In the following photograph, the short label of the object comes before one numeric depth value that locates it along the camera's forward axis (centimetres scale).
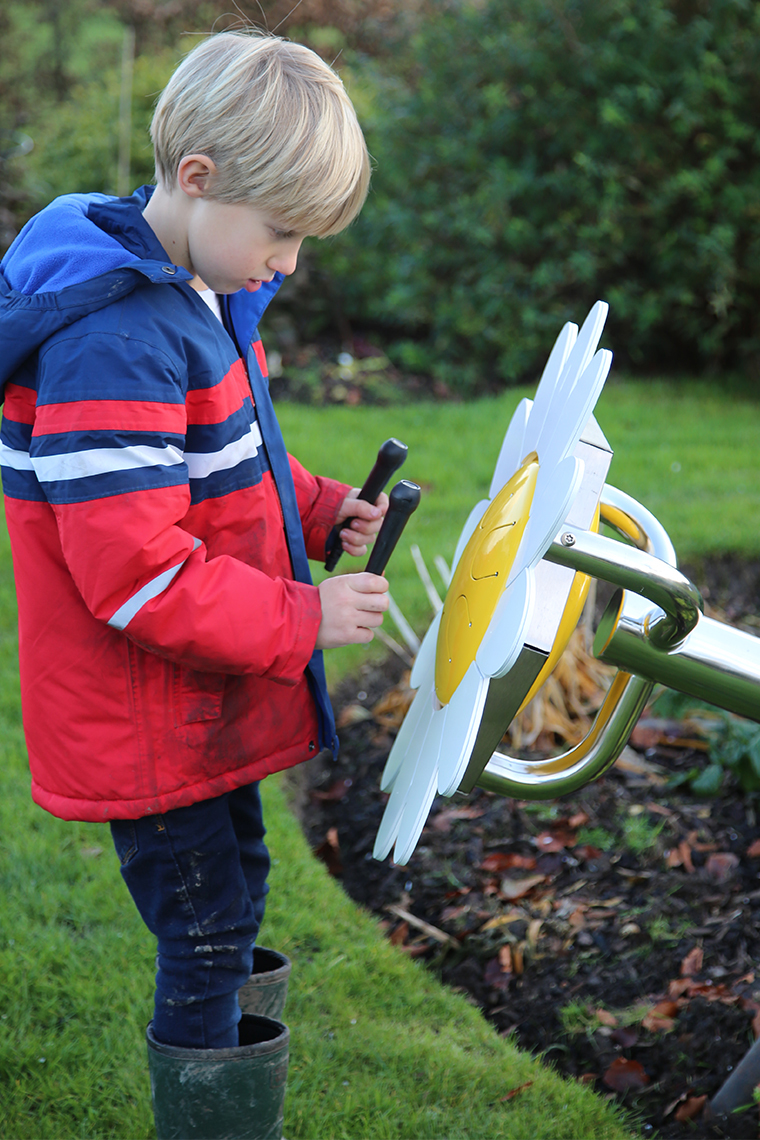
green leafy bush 499
